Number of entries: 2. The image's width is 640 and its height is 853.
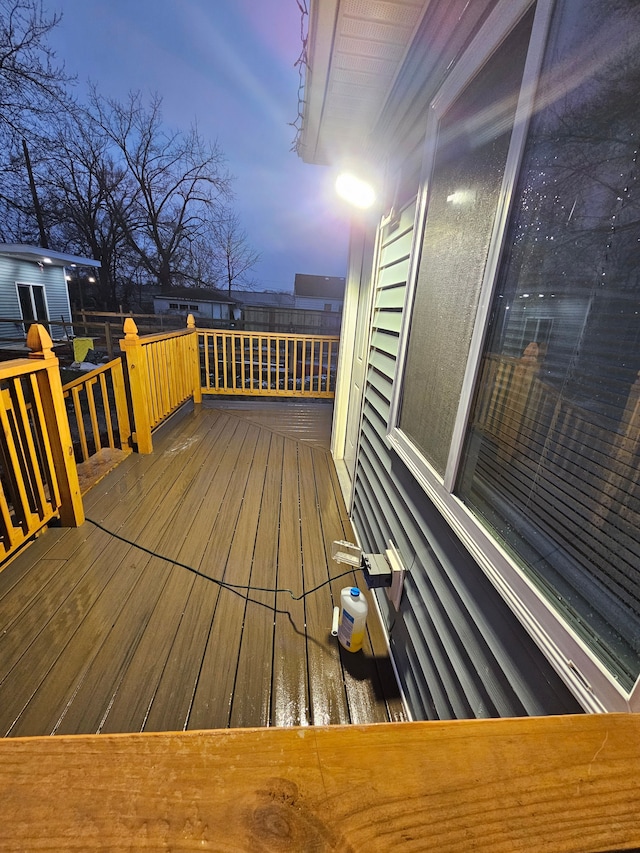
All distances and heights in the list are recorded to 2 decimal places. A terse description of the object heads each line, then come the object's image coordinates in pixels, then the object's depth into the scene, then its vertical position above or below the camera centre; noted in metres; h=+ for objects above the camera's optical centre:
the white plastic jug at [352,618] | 1.62 -1.34
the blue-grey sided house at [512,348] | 0.66 -0.07
